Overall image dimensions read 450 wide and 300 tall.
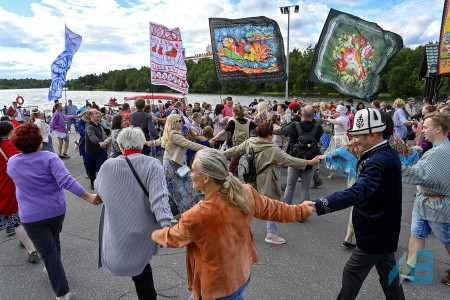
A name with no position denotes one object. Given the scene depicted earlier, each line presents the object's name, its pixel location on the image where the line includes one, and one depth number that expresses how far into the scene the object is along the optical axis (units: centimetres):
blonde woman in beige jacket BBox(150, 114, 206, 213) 470
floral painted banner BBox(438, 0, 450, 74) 1015
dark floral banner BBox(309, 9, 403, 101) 602
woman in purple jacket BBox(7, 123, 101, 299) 276
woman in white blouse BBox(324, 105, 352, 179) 692
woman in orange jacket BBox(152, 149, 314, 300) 168
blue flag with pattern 1012
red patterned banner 976
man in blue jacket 211
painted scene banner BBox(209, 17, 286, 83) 834
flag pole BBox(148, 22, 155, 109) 963
